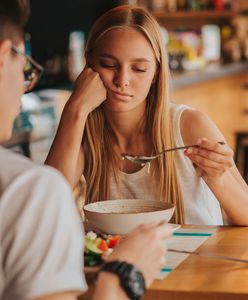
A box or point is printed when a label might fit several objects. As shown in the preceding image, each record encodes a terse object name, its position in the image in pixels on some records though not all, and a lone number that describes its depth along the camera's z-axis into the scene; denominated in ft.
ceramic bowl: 4.23
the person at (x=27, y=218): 2.41
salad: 3.83
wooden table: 3.44
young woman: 4.93
